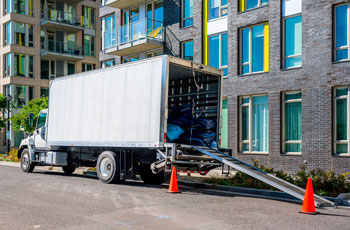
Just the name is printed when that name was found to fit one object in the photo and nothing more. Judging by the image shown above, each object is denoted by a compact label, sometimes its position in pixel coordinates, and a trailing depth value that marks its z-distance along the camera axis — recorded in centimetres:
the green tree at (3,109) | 3766
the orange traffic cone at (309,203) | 874
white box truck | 1233
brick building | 1686
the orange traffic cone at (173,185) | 1169
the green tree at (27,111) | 3008
